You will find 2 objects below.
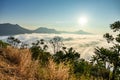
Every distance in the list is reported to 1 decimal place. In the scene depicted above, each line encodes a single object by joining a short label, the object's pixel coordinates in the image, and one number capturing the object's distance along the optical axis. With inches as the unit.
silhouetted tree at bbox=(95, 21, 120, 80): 282.5
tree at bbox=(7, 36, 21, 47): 1458.3
